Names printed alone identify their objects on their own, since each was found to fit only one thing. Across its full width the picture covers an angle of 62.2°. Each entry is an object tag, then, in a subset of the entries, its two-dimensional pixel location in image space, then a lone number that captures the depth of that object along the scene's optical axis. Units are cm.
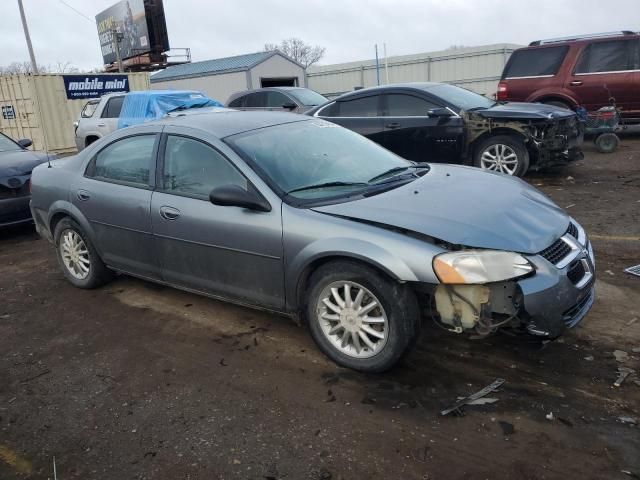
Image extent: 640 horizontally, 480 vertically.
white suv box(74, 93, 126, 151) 1195
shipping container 1814
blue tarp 1142
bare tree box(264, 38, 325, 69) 7150
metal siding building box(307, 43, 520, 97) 2256
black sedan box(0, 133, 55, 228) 681
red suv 1055
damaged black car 766
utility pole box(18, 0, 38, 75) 2531
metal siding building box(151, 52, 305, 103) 2836
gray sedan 297
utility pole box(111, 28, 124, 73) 3650
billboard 3994
